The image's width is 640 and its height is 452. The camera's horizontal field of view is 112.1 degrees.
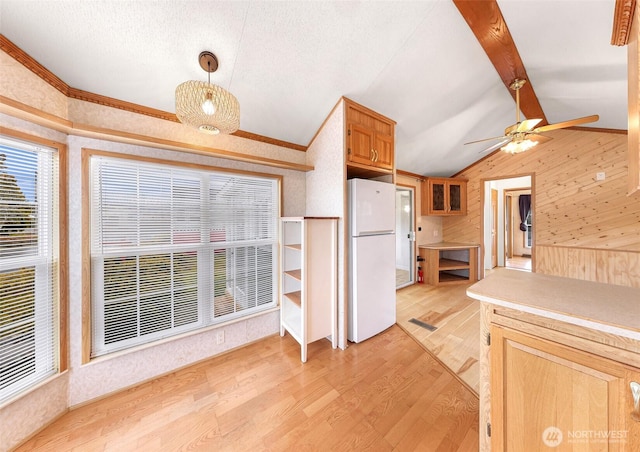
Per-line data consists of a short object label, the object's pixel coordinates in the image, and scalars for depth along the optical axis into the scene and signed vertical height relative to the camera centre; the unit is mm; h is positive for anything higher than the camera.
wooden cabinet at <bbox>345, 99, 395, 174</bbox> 2238 +969
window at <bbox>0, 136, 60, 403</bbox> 1287 -246
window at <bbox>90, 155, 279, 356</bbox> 1670 -207
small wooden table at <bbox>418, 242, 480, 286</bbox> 4285 -808
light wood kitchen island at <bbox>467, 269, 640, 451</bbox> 750 -563
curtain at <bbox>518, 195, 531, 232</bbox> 6789 +508
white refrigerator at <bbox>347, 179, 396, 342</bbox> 2279 -361
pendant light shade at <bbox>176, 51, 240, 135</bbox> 1292 +730
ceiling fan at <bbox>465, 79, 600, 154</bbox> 2133 +969
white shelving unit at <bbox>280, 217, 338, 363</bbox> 2045 -593
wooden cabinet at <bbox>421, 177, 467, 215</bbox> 4488 +617
